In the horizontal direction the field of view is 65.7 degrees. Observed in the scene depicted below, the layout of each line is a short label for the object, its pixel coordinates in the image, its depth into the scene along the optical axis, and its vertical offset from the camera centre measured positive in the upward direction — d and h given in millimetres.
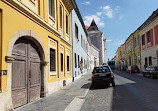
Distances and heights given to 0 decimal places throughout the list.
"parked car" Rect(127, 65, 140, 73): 23505 -1773
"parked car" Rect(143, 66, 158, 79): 14054 -1417
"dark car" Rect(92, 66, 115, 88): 9383 -1253
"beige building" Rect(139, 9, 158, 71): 18718 +2992
